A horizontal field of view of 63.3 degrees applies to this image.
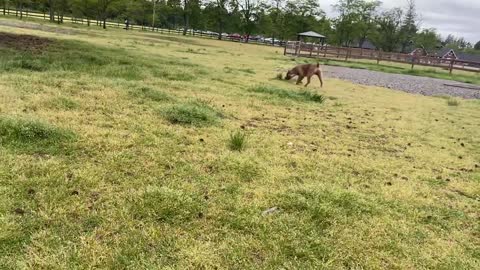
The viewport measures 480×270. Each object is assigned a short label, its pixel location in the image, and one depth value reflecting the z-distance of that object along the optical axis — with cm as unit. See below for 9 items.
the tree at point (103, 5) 5287
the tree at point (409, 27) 7244
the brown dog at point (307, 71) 1307
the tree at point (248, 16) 7106
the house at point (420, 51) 6996
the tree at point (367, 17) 7241
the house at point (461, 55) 7081
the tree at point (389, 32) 7306
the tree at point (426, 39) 7625
